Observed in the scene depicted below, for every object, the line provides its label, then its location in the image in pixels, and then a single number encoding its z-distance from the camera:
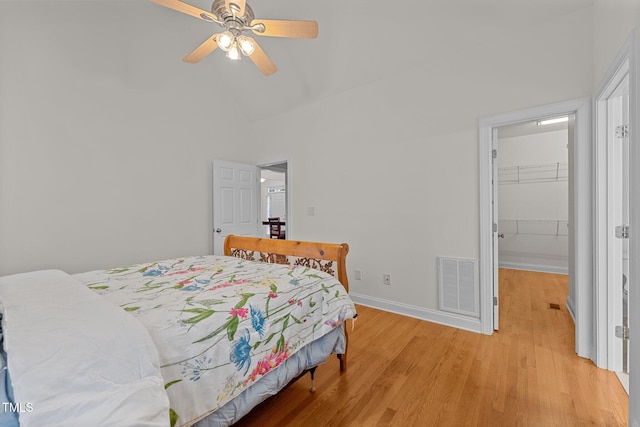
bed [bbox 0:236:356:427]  0.65
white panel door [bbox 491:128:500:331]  2.53
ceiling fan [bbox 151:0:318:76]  1.72
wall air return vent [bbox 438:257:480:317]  2.58
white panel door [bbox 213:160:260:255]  3.92
